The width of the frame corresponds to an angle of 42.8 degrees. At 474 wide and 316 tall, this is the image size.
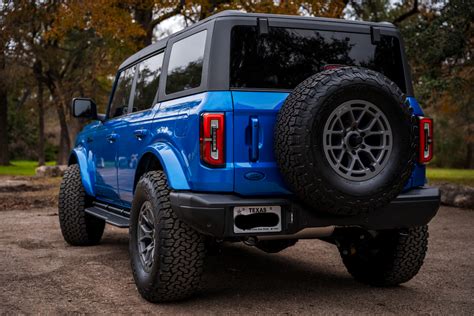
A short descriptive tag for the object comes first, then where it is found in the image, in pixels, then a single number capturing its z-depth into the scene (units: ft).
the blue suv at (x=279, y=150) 12.73
